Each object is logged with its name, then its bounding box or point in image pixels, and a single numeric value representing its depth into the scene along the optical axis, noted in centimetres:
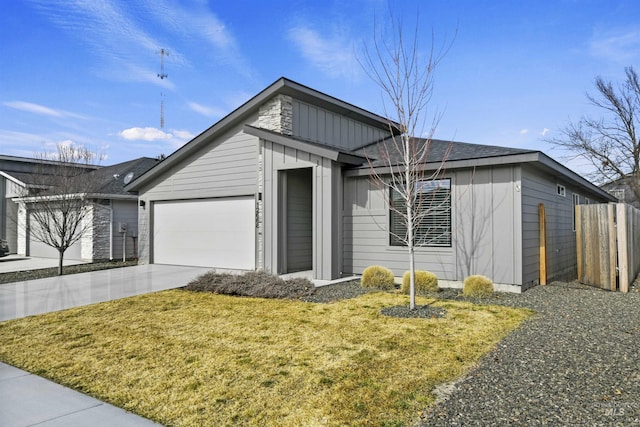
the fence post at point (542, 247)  954
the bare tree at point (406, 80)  685
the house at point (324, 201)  867
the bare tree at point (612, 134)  2488
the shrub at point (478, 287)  781
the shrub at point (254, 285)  823
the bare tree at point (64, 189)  1265
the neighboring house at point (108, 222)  1592
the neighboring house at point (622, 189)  2588
